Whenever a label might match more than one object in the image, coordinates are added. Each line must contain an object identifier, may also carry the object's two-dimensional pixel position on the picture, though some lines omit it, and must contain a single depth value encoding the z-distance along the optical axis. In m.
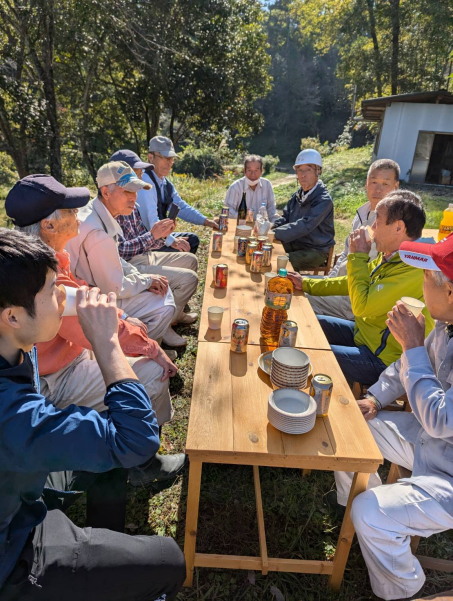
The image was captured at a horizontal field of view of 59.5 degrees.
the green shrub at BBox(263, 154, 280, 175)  28.12
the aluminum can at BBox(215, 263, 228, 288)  2.99
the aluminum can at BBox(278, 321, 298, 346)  2.17
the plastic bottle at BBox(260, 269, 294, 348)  2.33
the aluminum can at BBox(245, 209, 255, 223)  5.18
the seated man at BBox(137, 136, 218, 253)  4.31
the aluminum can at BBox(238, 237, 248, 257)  3.82
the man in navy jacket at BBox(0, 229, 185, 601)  1.15
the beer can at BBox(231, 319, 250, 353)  2.16
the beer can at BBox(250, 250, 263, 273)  3.36
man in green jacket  2.47
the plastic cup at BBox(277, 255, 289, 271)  3.42
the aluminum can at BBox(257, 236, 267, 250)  3.86
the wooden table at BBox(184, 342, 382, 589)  1.59
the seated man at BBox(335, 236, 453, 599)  1.60
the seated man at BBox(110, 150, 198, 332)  3.88
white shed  14.73
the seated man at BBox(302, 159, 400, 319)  3.54
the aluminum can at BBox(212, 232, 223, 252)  3.93
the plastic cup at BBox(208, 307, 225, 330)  2.40
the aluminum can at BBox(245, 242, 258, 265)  3.64
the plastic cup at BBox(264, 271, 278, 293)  2.76
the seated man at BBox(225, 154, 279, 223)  5.27
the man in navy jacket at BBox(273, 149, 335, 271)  4.51
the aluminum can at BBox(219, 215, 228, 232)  4.64
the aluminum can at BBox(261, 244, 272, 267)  3.51
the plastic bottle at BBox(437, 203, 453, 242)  3.58
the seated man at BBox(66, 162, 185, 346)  2.68
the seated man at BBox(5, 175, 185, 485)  2.06
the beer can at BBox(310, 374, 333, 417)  1.74
